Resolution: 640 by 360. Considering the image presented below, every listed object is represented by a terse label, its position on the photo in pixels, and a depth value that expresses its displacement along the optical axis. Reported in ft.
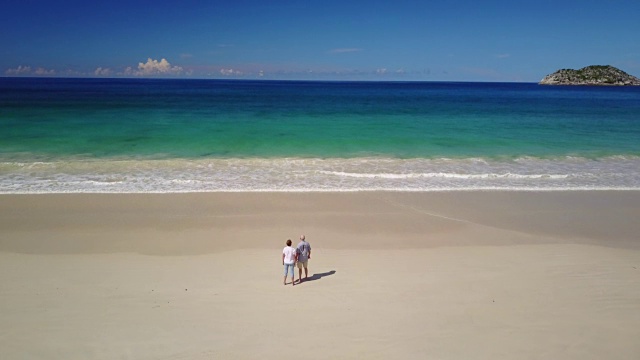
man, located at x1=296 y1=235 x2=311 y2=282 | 31.42
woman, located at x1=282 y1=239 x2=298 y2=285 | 30.58
